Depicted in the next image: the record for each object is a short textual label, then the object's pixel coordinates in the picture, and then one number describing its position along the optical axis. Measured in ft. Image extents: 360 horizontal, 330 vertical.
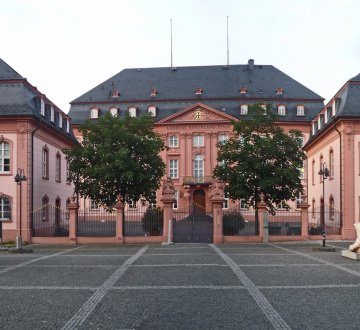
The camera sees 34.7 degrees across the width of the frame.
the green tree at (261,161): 102.27
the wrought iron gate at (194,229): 97.19
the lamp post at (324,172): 85.27
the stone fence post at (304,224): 97.30
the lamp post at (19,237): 80.06
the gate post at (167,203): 94.22
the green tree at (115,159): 99.81
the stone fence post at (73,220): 94.17
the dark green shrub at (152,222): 98.78
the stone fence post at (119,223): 94.07
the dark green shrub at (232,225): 99.45
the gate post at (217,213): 94.22
